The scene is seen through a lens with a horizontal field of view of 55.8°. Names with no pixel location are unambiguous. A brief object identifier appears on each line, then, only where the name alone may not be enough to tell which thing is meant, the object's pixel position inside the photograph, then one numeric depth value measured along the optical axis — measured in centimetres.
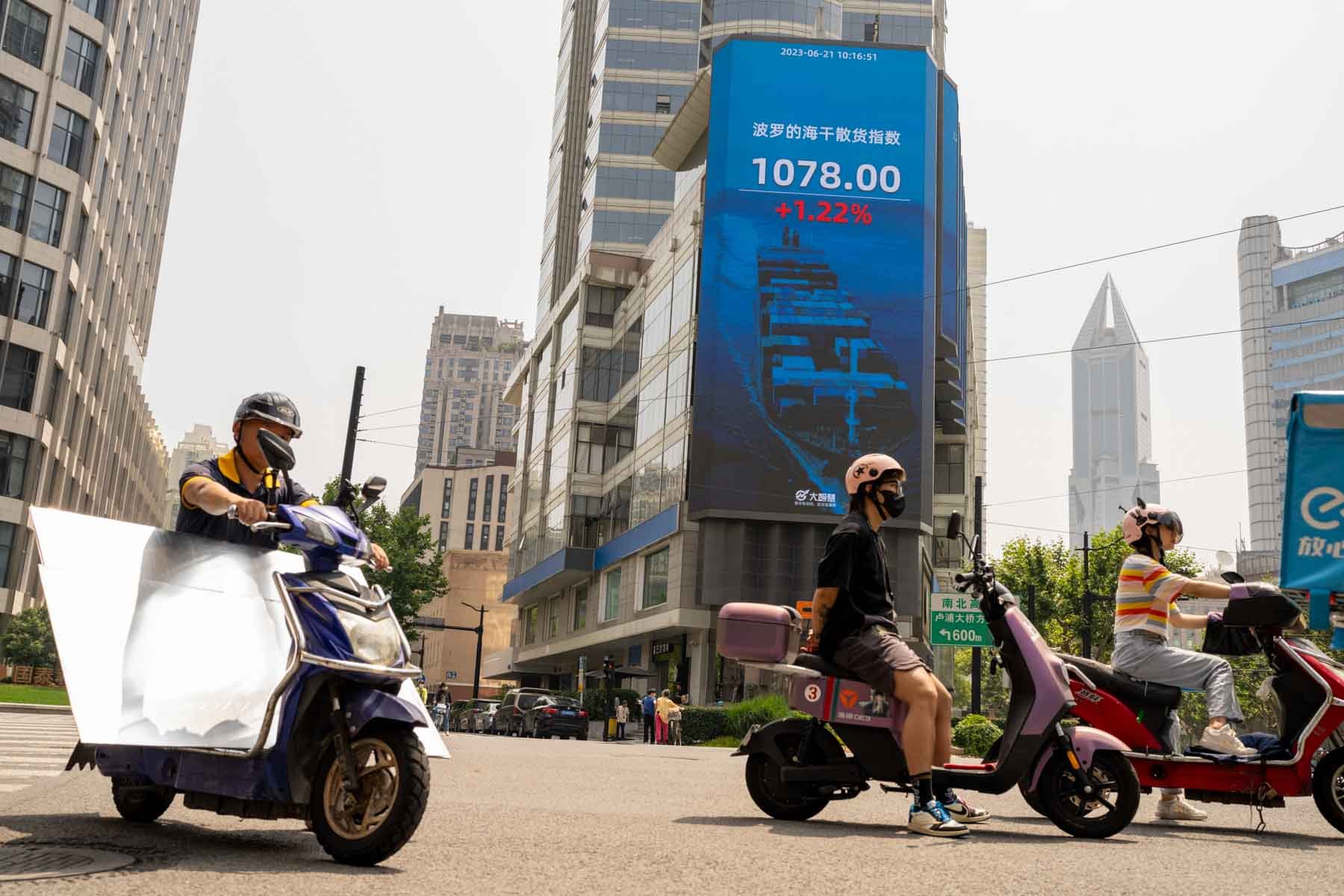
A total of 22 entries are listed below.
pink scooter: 632
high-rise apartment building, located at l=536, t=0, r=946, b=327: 6938
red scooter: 699
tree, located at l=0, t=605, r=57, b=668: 4262
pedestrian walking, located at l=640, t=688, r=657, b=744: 3725
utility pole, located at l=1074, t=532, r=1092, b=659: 3722
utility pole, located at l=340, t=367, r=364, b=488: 2128
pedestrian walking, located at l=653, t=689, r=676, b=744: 3428
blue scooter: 439
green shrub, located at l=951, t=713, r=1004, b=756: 2356
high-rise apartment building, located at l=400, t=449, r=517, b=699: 13075
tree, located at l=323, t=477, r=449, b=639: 4988
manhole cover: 386
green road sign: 2945
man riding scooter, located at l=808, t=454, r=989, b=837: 616
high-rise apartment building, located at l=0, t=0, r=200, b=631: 4619
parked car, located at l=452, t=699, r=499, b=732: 4295
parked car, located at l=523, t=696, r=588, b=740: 3594
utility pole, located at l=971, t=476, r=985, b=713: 3109
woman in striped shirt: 729
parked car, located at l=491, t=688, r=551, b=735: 3709
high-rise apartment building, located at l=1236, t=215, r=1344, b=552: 17400
